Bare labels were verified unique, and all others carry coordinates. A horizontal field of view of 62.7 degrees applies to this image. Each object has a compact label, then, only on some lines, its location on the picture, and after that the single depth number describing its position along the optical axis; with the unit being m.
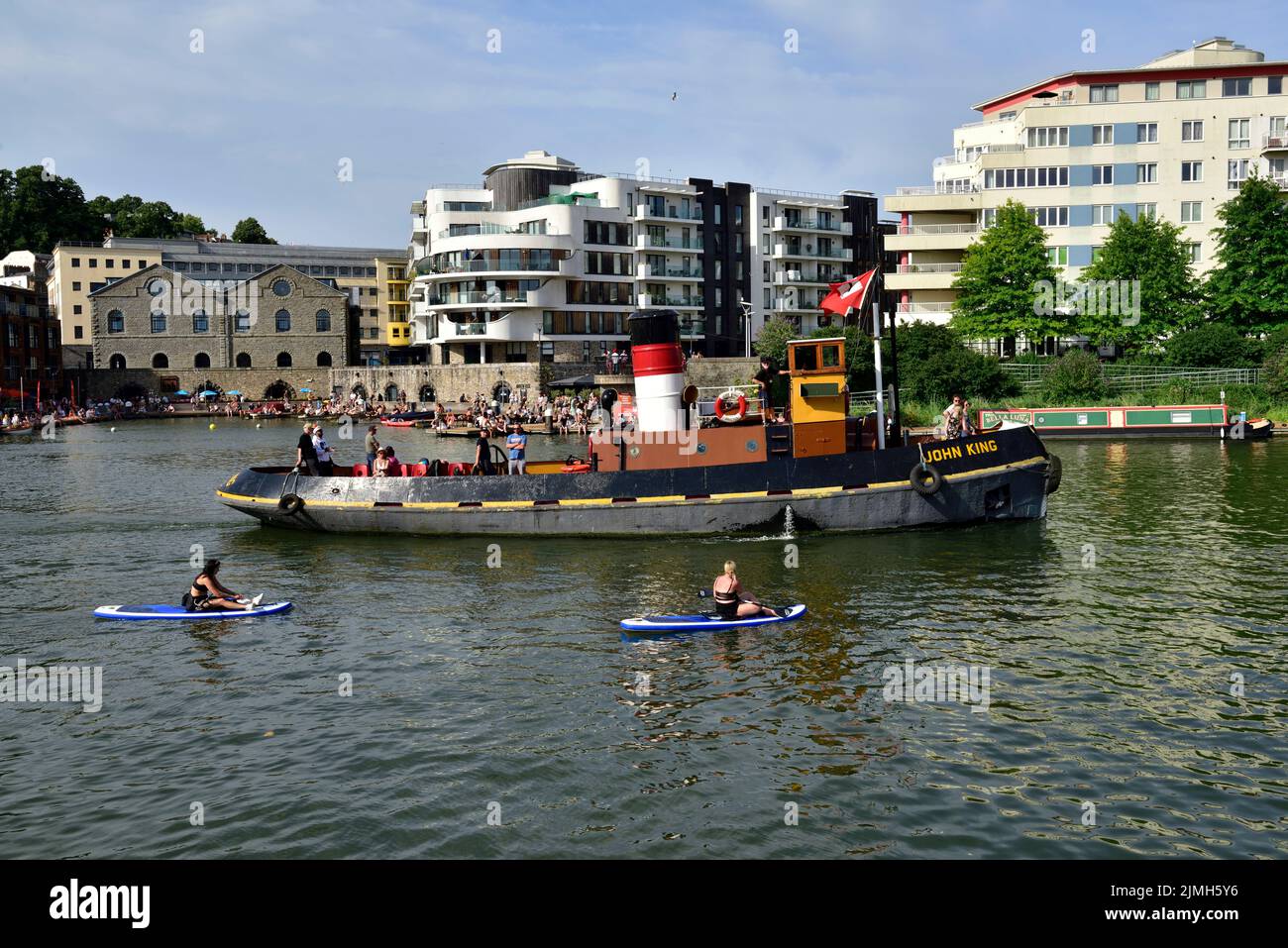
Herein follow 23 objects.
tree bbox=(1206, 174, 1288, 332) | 63.78
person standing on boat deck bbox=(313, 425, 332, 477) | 31.84
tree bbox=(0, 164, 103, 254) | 137.25
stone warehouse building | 110.19
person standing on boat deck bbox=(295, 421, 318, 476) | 31.31
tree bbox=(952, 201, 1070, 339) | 67.06
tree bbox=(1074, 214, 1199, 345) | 65.44
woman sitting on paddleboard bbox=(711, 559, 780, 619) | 19.58
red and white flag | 26.12
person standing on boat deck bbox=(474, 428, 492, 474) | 30.57
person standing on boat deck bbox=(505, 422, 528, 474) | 30.50
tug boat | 27.86
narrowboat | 55.59
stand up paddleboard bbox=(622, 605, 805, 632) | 19.23
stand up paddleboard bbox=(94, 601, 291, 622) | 20.91
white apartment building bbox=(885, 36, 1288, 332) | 69.44
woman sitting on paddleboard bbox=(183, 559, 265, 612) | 21.14
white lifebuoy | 29.19
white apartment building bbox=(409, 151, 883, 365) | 94.44
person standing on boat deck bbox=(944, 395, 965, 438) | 29.34
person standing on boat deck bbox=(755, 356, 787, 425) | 27.95
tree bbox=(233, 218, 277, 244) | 155.12
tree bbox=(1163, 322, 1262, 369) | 61.50
